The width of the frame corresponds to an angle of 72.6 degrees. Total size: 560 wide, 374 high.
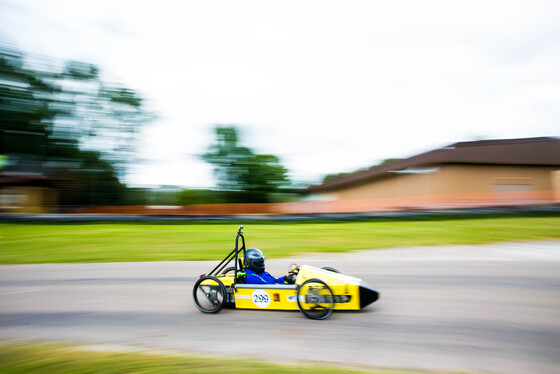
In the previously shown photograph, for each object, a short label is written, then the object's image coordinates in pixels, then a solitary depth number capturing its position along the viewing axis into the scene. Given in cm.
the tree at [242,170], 3068
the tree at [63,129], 2814
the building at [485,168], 1947
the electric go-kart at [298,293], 487
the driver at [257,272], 534
